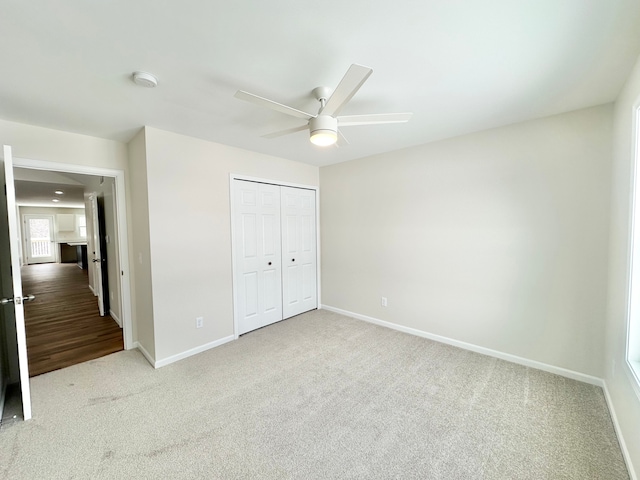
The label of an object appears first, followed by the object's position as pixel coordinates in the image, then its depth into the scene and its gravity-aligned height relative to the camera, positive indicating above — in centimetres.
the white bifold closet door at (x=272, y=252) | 338 -34
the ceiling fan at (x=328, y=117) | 153 +76
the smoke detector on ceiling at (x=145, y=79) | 164 +98
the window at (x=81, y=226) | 1095 +26
